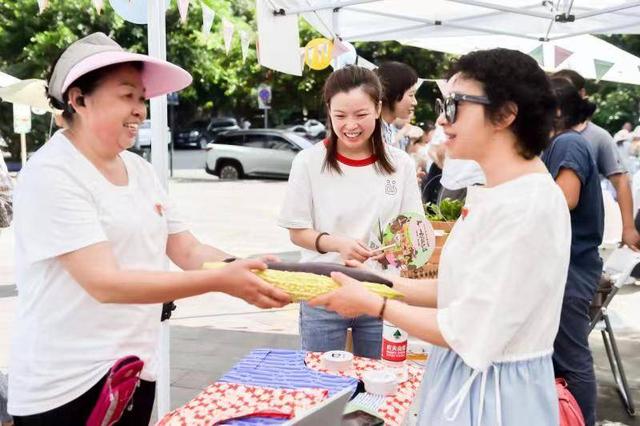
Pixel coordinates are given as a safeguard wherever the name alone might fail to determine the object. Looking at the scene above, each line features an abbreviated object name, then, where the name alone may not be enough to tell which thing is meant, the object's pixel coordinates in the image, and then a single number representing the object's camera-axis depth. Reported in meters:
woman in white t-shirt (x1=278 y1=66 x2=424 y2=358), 2.87
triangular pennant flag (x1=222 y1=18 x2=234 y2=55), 5.39
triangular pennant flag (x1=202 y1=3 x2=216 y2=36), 5.18
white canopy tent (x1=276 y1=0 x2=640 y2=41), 6.04
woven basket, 2.93
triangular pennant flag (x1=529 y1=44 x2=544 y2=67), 7.70
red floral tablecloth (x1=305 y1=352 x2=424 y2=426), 2.16
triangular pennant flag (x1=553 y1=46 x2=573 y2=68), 8.02
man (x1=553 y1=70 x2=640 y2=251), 4.60
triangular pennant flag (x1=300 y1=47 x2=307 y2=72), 6.96
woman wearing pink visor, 1.80
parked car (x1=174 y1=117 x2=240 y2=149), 35.44
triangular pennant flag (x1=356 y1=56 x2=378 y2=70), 7.87
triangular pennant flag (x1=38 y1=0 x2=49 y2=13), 3.88
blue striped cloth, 2.26
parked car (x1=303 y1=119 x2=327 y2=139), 29.52
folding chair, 4.29
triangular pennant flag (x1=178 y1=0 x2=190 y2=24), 4.05
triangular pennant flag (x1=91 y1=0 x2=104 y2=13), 3.88
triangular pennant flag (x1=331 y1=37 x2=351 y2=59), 6.68
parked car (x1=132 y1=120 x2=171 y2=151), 26.31
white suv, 19.64
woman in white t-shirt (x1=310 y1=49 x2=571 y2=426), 1.61
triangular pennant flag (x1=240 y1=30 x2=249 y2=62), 6.23
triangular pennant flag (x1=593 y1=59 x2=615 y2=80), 8.52
